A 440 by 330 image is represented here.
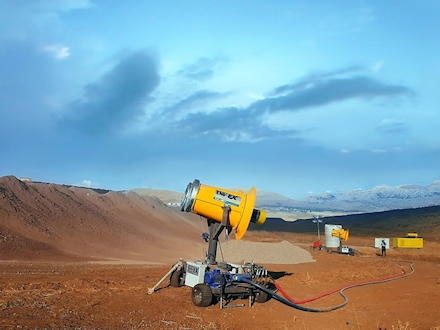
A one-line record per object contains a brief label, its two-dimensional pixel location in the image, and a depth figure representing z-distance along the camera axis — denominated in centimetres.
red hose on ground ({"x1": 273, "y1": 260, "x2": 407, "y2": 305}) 1264
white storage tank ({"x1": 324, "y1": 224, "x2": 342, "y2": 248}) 3750
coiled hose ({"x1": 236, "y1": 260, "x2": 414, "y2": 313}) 1133
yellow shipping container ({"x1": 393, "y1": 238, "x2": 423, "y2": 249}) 4159
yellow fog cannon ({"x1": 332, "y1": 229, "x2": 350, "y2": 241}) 3653
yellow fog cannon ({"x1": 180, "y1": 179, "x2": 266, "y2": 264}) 1263
